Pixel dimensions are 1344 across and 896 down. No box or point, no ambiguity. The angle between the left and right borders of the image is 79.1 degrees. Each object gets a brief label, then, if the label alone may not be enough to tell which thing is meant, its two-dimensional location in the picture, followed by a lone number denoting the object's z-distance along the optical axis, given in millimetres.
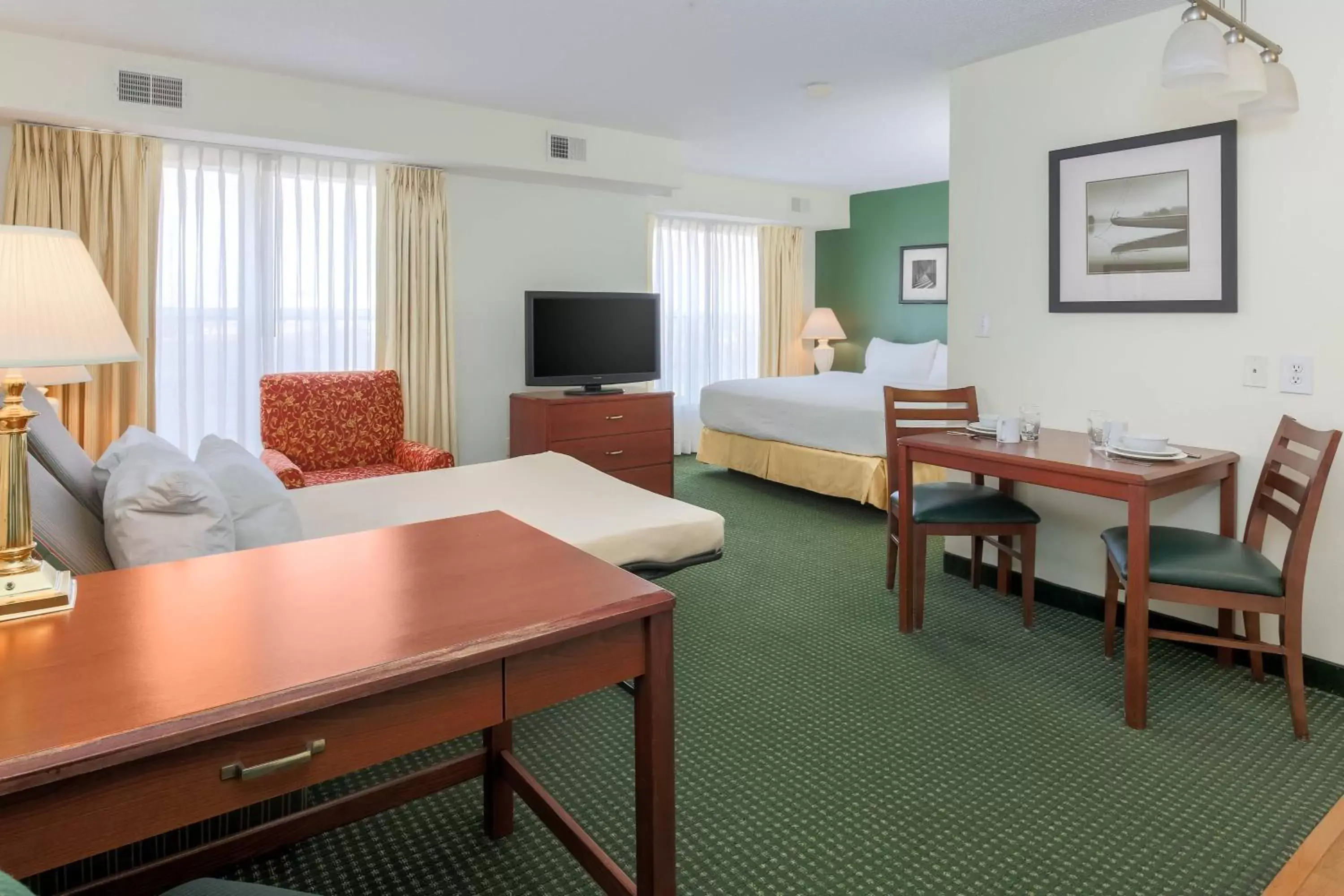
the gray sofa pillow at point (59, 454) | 1921
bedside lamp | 7934
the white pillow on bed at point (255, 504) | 2164
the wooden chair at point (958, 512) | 3207
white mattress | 2709
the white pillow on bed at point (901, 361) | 6848
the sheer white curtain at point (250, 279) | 4402
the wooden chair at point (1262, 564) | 2363
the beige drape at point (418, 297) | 4957
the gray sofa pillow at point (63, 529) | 1611
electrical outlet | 2744
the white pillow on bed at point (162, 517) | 1781
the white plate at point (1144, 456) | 2762
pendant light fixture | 2207
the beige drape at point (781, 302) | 7883
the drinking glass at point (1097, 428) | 3014
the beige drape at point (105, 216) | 3912
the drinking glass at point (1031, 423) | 3227
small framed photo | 7258
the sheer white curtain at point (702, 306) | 7305
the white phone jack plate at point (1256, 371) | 2859
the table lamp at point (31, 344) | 1258
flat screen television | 5348
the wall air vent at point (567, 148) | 5160
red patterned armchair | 4367
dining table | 2494
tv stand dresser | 5102
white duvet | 5180
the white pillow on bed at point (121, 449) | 2154
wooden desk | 901
